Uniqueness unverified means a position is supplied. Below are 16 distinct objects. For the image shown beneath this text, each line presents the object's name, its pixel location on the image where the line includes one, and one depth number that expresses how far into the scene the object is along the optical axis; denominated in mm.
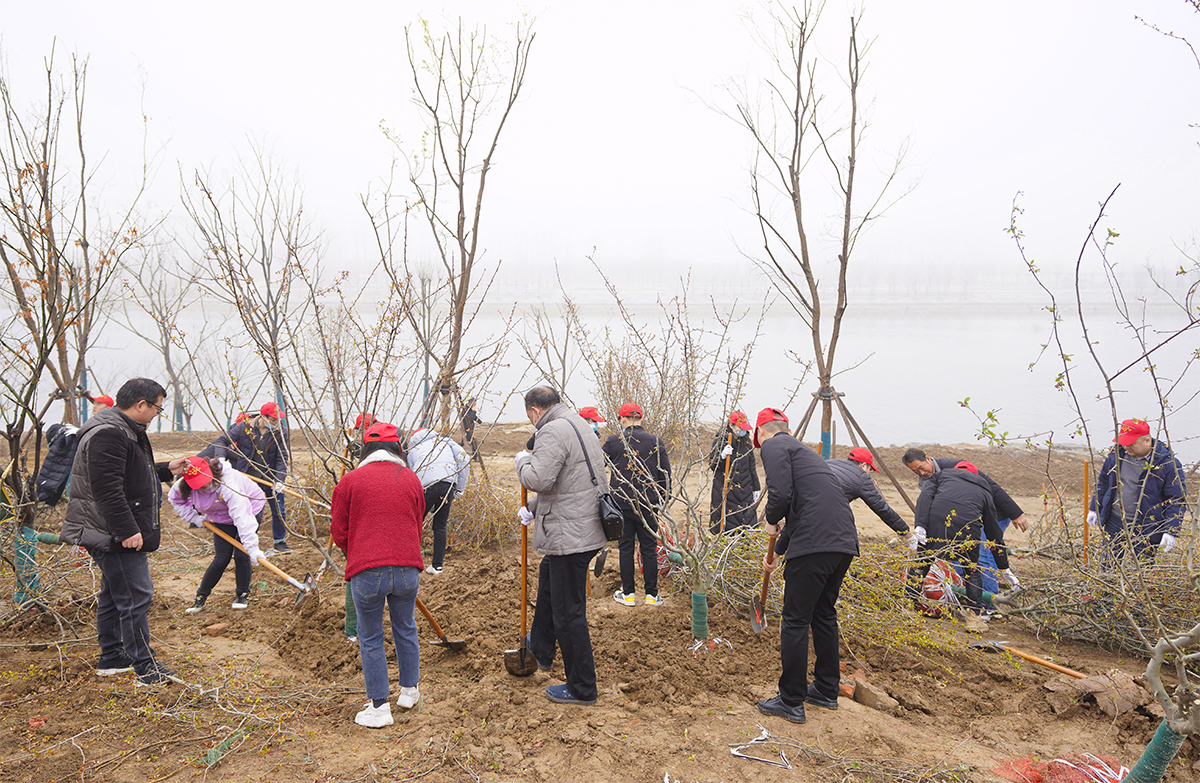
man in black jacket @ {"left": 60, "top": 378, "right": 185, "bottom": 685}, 3656
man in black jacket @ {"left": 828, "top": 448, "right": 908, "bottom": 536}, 4570
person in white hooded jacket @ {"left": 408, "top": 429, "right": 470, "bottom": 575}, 5426
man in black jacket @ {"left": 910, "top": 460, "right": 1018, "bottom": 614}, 5297
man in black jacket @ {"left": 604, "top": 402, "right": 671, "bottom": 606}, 5422
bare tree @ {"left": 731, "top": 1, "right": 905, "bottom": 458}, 7688
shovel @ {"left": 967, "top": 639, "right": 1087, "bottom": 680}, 4285
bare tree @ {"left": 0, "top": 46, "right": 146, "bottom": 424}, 3941
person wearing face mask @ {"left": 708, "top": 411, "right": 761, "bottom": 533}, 6535
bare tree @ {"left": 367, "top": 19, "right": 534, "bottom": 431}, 6773
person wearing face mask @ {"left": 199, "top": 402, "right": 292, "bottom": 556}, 5187
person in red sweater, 3363
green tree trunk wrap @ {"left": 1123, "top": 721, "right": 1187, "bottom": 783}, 2490
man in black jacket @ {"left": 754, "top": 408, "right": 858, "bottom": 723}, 3594
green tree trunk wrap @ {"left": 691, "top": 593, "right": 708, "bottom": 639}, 4414
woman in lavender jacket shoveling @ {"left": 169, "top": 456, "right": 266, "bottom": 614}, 4699
